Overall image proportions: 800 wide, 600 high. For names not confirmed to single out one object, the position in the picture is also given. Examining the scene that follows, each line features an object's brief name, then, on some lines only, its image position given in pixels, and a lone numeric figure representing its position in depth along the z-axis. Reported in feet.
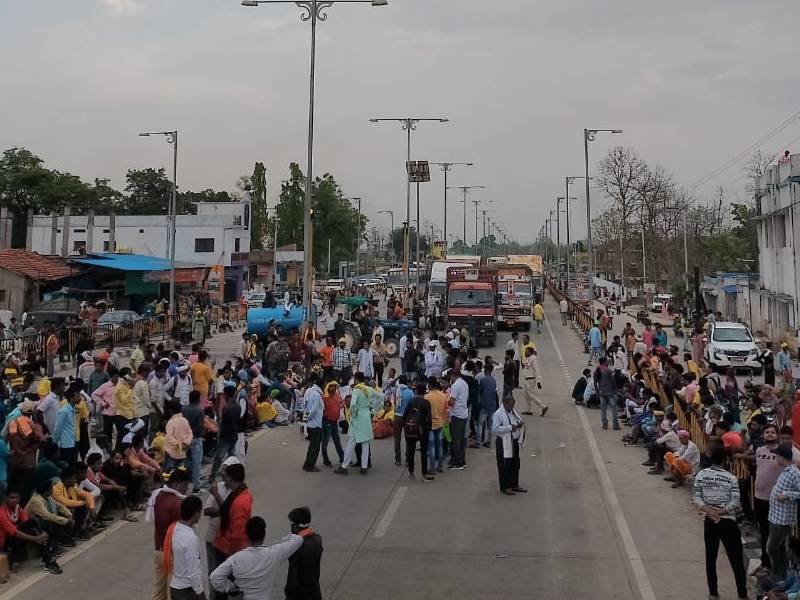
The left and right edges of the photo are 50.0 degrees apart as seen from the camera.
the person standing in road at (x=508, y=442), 40.73
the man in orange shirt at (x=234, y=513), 24.50
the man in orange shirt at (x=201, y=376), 53.01
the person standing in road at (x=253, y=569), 20.01
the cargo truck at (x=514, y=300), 134.31
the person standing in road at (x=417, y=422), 43.34
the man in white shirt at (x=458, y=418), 46.14
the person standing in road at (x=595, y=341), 94.48
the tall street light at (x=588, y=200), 143.74
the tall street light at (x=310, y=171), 84.53
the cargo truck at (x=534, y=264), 182.50
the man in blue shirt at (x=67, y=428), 38.55
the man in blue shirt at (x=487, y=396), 51.31
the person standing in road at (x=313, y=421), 44.50
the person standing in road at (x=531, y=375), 64.54
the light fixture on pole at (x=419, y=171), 159.12
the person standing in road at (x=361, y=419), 44.39
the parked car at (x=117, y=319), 110.01
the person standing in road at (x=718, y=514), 26.71
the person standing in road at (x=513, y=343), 72.93
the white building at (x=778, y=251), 114.73
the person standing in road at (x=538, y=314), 138.21
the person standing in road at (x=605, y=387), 58.70
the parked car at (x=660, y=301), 201.52
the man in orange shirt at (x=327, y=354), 69.90
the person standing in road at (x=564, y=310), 152.03
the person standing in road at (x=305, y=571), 20.72
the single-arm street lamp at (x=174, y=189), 128.98
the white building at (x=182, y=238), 233.96
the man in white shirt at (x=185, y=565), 21.54
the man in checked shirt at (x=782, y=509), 26.81
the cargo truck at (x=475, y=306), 112.98
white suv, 91.30
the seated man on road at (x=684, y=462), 42.73
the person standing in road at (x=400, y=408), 47.44
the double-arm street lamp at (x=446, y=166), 199.52
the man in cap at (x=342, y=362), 64.03
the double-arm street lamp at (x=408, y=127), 145.38
